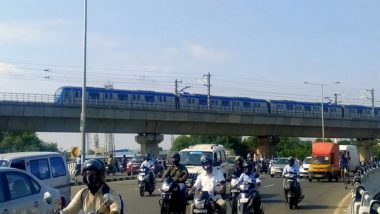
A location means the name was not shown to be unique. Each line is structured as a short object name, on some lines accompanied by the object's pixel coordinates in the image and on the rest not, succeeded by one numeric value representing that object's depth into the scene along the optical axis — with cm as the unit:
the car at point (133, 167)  4781
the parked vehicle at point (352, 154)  4694
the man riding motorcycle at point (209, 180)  1257
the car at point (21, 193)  1008
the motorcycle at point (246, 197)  1354
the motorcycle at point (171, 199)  1487
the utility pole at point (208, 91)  6382
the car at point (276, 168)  4288
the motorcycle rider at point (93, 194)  585
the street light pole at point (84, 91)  3294
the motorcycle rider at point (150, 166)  2542
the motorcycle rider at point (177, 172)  1527
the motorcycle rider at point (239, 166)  1636
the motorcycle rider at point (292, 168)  2050
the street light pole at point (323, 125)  6729
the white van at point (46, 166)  1409
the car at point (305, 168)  4092
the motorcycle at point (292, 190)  1965
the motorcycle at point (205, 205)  1215
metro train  5241
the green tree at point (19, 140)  6769
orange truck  3784
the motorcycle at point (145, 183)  2505
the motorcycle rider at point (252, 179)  1373
